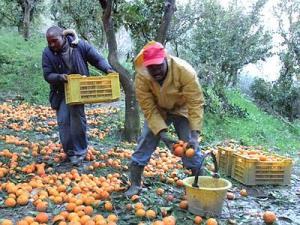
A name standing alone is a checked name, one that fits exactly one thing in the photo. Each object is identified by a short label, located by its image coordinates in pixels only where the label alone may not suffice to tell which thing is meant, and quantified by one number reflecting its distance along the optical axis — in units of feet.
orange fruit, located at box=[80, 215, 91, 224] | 12.69
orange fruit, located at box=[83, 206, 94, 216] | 13.67
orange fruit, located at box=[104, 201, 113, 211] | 14.20
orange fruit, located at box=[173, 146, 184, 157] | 13.79
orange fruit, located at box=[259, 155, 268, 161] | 19.22
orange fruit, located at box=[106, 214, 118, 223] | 13.04
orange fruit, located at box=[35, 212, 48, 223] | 12.87
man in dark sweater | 18.25
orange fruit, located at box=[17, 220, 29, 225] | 12.20
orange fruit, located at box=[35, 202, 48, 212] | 14.02
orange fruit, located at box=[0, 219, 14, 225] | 12.23
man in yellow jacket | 13.43
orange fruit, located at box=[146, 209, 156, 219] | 13.66
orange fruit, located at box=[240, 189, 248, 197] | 17.56
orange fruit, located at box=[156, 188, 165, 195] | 16.22
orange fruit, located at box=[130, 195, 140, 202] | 15.07
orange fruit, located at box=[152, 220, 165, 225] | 12.55
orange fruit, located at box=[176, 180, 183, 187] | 17.69
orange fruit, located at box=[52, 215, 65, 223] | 12.82
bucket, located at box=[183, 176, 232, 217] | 13.73
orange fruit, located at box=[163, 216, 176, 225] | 12.78
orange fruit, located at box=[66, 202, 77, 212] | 13.89
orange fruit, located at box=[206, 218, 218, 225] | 13.10
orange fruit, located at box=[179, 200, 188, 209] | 14.70
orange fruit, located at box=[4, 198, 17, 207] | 14.40
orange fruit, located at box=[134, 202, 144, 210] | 14.14
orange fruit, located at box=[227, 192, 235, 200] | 16.83
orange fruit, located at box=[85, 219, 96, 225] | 12.43
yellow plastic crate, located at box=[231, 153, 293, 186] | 18.98
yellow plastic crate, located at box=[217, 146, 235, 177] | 20.38
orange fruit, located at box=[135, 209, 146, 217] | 13.73
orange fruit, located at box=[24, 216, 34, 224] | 12.44
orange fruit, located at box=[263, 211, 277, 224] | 14.23
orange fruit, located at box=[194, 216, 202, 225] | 13.54
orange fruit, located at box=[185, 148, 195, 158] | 13.60
